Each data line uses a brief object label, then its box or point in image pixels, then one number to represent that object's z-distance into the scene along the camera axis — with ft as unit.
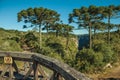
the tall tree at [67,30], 60.63
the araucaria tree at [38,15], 55.17
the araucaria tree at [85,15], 51.64
